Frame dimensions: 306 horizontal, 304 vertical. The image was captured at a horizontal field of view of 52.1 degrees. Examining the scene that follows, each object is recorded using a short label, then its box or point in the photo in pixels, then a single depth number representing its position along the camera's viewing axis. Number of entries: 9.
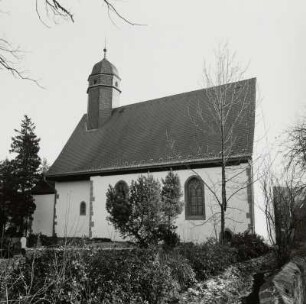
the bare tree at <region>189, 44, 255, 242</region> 10.98
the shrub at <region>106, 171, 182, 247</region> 10.65
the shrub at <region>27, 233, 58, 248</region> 16.86
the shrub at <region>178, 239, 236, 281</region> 7.53
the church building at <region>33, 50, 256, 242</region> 14.02
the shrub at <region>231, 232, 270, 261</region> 10.11
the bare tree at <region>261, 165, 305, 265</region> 9.16
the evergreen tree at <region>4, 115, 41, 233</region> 20.78
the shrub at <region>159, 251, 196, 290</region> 6.45
